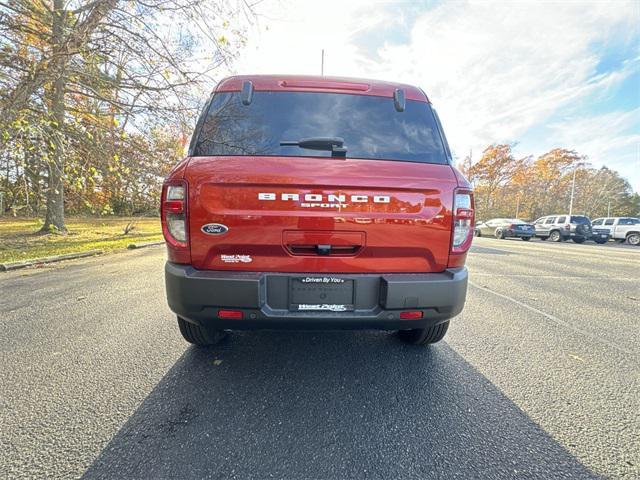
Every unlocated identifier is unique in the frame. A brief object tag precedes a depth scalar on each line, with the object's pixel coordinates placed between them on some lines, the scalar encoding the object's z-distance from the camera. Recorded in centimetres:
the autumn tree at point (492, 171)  4812
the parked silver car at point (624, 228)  1883
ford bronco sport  188
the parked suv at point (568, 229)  1902
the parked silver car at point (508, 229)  2118
